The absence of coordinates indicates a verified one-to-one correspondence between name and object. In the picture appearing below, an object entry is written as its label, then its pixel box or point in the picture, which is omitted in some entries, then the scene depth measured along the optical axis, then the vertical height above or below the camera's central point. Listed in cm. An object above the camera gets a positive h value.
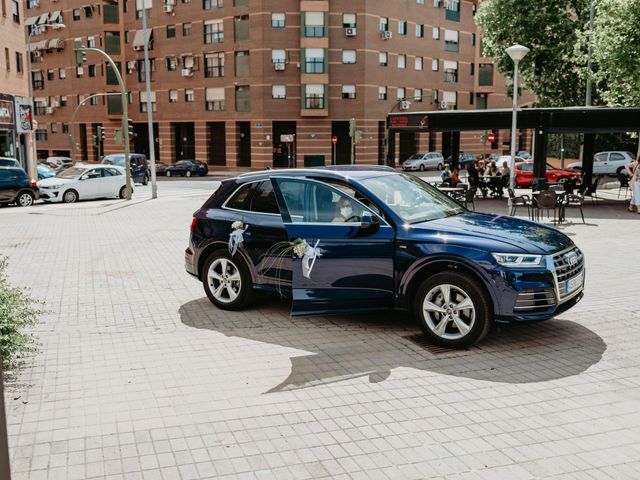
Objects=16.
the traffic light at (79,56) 2817 +357
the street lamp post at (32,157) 3658 -87
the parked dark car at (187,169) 4872 -199
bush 570 -157
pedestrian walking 1962 -136
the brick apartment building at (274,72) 4984 +554
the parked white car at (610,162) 3928 -117
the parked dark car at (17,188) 2412 -168
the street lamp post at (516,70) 1691 +185
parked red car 3172 -152
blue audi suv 629 -111
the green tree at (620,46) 2264 +331
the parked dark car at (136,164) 3953 -134
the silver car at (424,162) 5131 -155
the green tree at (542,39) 3344 +519
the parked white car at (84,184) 2581 -168
